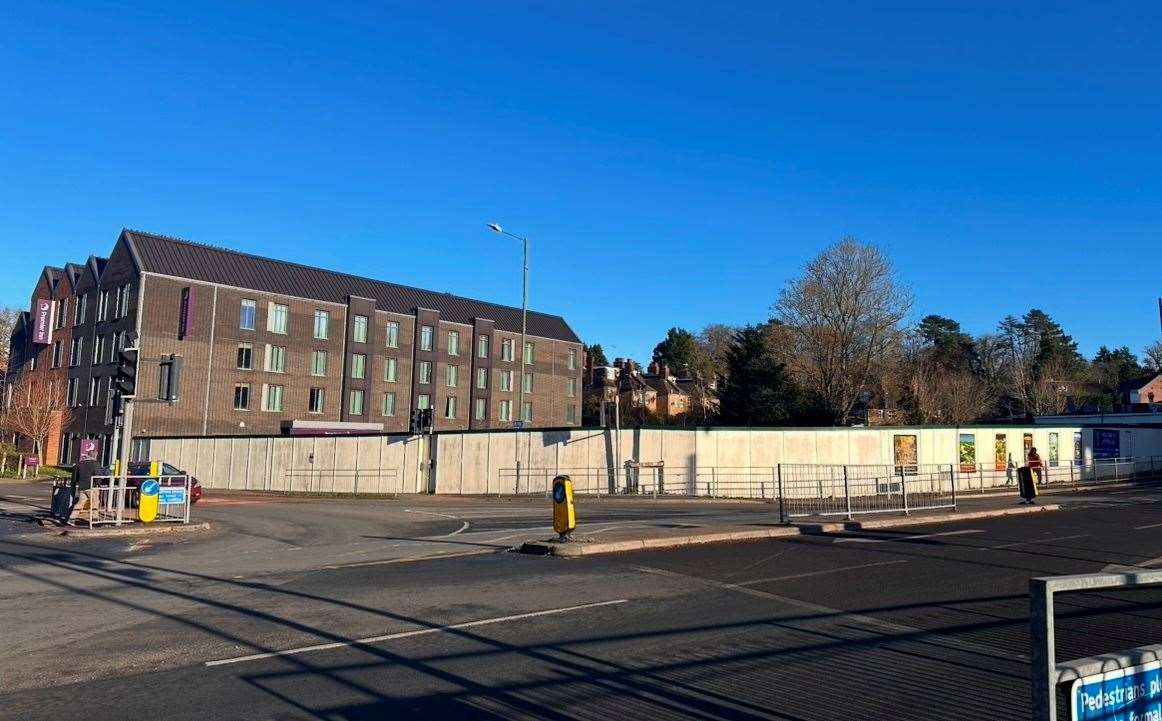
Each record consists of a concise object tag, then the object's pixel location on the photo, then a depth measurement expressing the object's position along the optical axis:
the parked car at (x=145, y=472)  27.80
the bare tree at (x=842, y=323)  50.31
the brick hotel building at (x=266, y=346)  56.25
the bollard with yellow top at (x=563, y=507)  14.36
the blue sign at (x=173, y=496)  20.31
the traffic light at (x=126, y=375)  18.58
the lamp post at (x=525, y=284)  40.53
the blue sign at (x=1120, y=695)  3.35
